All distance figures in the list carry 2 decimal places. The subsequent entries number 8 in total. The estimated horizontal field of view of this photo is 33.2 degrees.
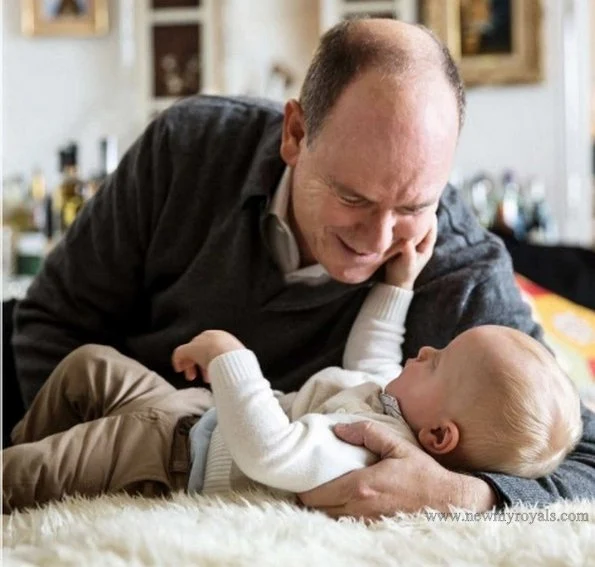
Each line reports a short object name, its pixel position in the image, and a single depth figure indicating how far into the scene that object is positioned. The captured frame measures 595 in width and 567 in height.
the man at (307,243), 1.12
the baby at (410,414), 1.00
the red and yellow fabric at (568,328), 2.07
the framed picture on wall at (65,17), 3.41
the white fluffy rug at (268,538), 0.84
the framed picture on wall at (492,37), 3.30
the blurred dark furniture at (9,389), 1.48
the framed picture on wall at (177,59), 3.39
